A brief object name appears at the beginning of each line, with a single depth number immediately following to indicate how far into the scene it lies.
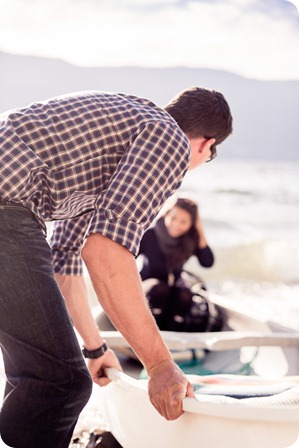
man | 1.25
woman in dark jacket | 3.35
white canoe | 1.47
